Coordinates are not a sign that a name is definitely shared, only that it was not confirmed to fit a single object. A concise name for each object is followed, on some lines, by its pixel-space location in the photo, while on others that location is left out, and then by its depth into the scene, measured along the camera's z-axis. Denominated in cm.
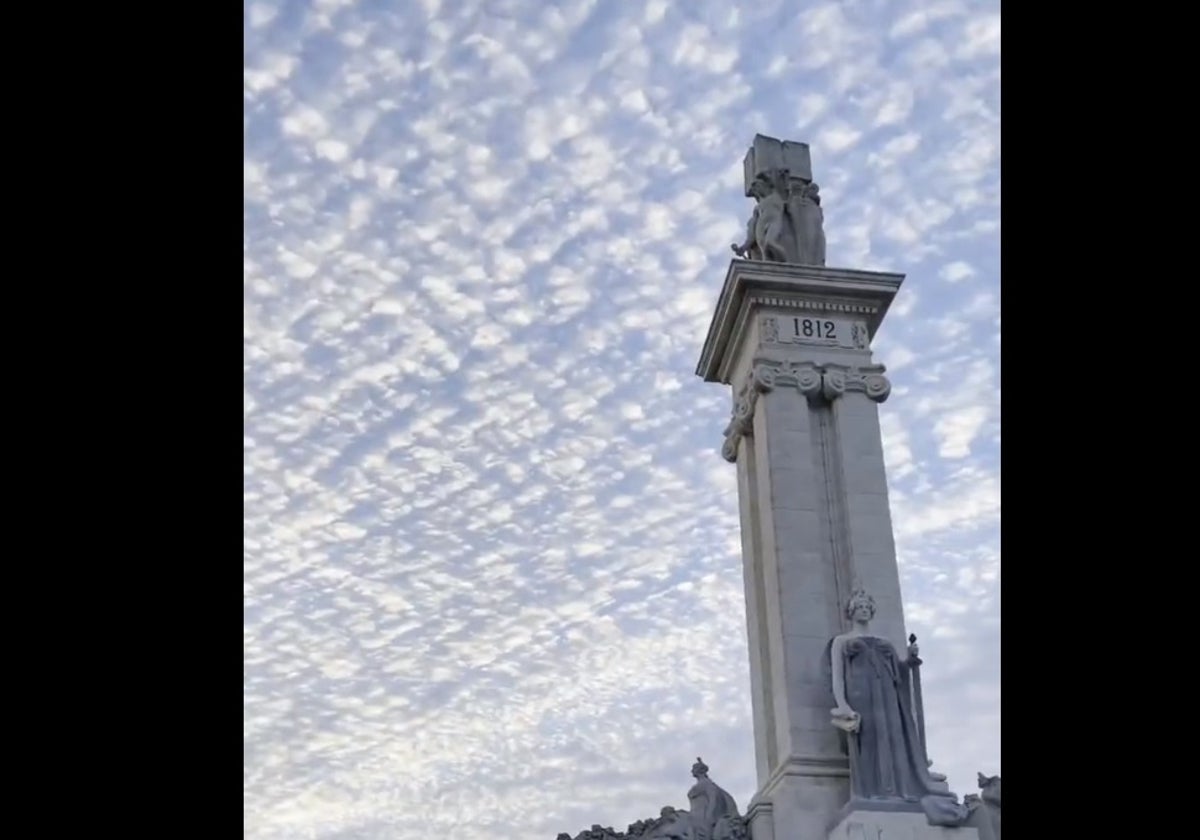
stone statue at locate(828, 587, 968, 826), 1477
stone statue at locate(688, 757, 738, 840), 1522
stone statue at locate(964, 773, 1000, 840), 1451
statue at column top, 1828
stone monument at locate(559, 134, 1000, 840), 1497
